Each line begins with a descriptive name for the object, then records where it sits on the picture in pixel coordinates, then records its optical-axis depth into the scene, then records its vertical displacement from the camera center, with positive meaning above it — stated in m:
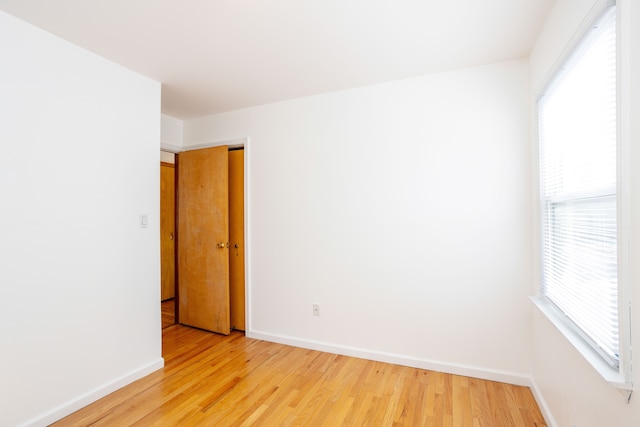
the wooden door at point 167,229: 4.62 -0.22
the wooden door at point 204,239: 3.31 -0.28
